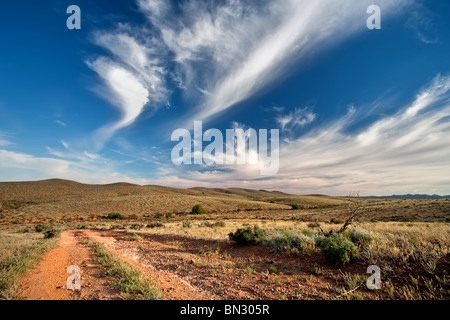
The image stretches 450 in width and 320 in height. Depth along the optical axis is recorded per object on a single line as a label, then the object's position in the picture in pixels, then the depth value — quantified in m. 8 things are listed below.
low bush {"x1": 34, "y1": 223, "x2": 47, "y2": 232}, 22.23
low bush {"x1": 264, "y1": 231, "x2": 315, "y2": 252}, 8.39
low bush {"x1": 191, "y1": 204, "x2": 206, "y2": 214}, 50.68
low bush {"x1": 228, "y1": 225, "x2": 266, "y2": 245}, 10.55
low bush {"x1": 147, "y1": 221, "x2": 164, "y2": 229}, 23.40
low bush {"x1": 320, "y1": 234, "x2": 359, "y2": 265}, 6.49
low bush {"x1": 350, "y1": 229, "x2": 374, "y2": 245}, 7.86
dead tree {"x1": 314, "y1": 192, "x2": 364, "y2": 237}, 8.43
